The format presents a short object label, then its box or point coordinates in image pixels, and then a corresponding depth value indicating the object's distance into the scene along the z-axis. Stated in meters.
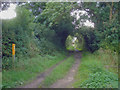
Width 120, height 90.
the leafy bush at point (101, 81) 3.46
